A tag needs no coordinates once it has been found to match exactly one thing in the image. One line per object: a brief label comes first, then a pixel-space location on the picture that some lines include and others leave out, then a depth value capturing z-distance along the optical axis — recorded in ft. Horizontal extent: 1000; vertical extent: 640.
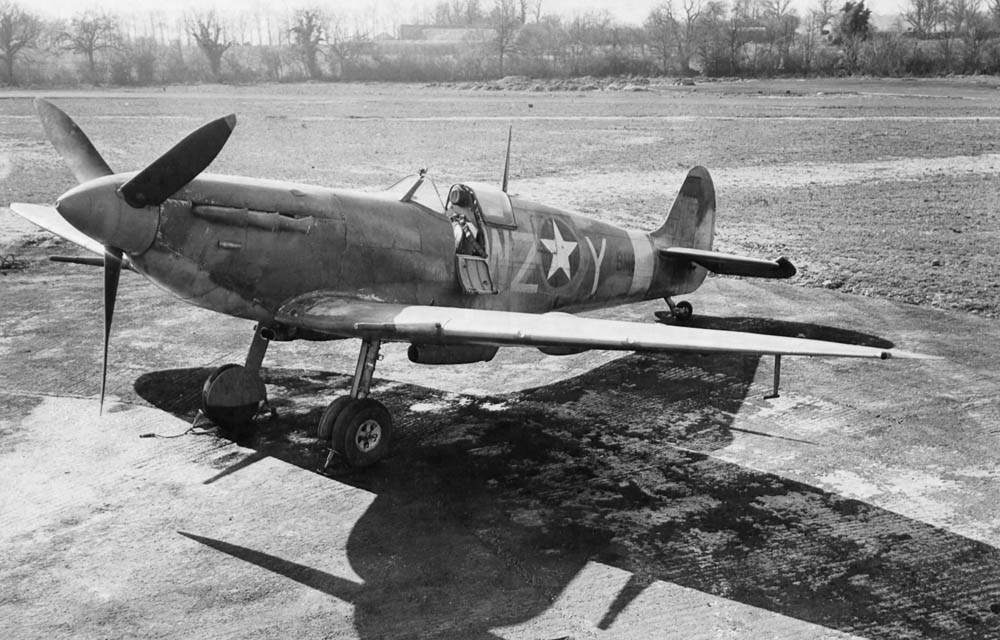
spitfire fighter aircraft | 21.03
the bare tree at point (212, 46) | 164.76
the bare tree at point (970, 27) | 185.73
